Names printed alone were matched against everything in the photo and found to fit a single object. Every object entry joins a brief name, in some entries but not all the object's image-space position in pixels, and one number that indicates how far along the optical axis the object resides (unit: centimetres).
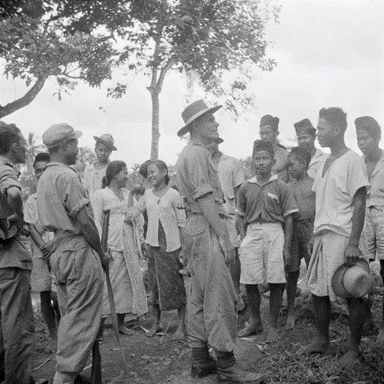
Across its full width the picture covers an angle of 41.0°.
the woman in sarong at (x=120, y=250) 607
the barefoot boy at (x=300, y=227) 555
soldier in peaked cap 400
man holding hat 416
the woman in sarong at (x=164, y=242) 591
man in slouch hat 408
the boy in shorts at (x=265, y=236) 523
